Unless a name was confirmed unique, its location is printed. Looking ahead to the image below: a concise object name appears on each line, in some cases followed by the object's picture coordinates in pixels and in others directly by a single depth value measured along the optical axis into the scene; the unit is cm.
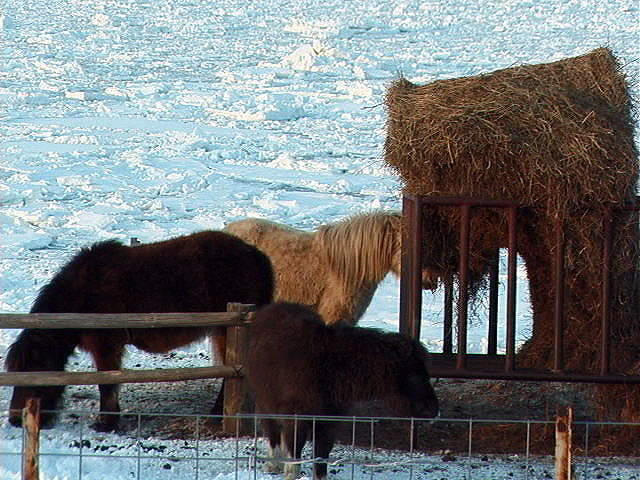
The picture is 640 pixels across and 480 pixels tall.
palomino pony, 1712
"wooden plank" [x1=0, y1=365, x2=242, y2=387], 1273
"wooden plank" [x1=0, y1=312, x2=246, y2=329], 1283
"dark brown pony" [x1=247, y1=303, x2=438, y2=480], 1105
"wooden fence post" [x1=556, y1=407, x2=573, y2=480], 839
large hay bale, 1297
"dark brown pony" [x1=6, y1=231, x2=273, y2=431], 1392
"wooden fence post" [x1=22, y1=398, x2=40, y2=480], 834
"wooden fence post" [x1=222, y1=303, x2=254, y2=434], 1374
